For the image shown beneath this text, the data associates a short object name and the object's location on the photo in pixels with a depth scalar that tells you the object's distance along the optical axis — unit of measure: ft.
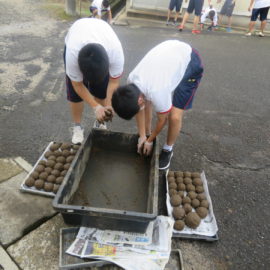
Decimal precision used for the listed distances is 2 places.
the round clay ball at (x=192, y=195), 7.03
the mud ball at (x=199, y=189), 7.26
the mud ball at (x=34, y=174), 7.10
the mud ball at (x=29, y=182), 6.92
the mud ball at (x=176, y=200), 6.81
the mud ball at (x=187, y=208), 6.72
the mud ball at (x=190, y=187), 7.25
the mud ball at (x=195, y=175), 7.70
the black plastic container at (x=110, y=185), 5.34
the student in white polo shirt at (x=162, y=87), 5.37
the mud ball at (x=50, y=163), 7.48
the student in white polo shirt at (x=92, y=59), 5.30
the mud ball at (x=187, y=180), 7.43
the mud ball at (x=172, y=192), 7.09
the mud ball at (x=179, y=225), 6.30
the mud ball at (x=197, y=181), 7.45
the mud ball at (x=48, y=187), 6.88
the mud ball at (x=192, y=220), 6.33
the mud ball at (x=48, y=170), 7.29
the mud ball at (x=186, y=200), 6.91
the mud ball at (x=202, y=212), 6.62
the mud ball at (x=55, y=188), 6.88
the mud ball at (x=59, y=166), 7.43
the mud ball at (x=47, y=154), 7.86
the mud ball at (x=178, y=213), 6.53
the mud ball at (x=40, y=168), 7.27
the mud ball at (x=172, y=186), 7.27
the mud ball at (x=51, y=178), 7.06
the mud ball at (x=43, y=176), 7.09
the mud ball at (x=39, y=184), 6.88
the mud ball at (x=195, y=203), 6.85
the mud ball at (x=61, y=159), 7.64
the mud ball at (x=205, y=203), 6.84
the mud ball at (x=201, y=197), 7.04
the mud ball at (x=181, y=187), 7.26
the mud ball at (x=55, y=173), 7.22
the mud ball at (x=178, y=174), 7.70
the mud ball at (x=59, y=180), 7.06
